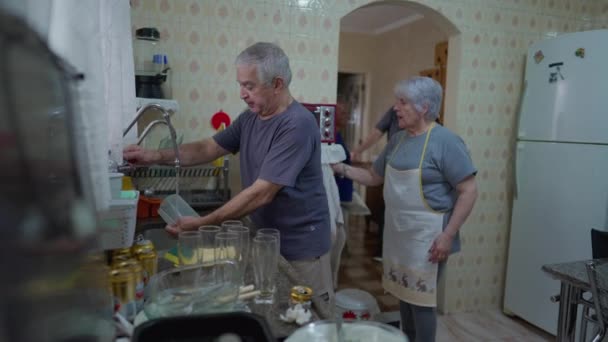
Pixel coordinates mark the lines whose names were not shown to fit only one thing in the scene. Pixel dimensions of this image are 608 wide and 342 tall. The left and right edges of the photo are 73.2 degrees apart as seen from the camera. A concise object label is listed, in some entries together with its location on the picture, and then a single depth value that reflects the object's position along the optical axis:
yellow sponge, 1.13
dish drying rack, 2.05
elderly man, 1.35
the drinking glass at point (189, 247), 1.03
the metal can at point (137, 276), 0.81
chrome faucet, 1.23
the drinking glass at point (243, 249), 1.00
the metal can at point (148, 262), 0.91
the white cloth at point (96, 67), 0.42
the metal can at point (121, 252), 0.87
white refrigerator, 2.27
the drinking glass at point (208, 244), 1.01
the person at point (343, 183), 2.93
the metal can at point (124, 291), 0.77
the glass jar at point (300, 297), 0.89
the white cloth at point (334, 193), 2.44
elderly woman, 1.77
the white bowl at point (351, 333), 0.65
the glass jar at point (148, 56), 2.08
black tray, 0.64
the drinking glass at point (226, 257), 0.89
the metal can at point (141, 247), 0.92
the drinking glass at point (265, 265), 0.96
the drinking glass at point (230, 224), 1.14
